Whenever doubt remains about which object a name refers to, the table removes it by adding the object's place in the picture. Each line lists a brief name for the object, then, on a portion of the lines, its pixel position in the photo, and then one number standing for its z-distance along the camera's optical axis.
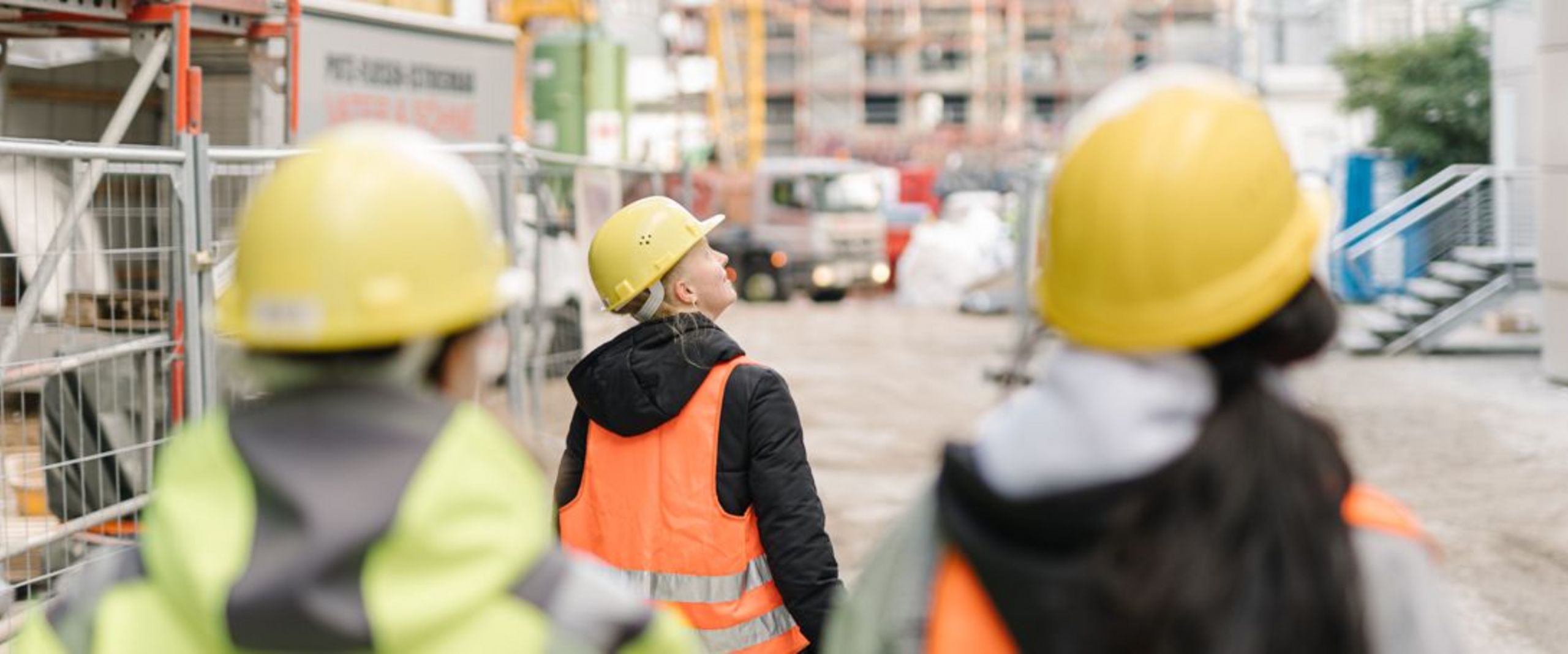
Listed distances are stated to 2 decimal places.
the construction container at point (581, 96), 22.53
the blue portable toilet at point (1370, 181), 28.34
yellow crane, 45.44
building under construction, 68.06
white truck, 30.97
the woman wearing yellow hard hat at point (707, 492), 3.51
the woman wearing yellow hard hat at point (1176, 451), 1.61
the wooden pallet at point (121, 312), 6.33
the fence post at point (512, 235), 8.55
